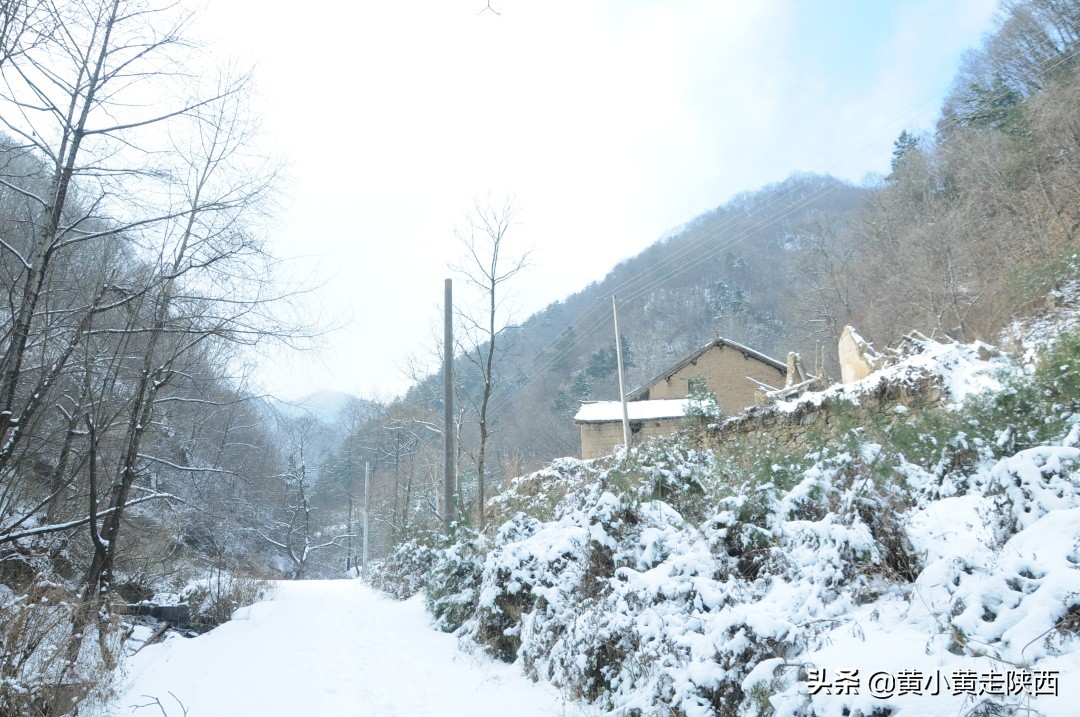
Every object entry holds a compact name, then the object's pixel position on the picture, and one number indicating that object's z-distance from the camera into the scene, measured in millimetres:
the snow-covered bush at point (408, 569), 12992
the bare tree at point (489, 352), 13539
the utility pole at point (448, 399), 13766
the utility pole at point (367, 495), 32312
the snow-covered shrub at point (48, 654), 3846
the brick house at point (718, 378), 29281
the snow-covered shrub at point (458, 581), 8336
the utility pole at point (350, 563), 39031
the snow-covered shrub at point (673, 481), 5641
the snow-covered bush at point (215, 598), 9352
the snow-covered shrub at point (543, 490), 8445
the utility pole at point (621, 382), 20256
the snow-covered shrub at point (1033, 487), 3191
